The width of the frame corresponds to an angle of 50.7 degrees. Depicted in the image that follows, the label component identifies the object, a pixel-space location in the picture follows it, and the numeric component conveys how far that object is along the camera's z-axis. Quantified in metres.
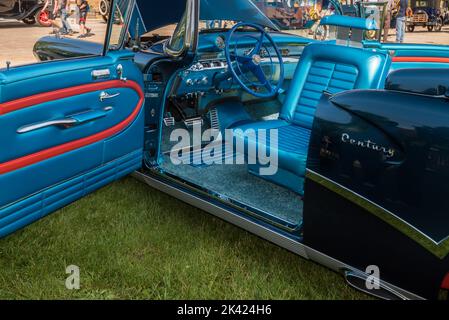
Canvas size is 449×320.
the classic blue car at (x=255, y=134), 1.72
